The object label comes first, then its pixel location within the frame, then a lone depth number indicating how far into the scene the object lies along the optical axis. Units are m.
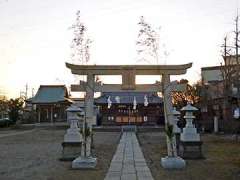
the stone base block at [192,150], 8.11
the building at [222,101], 17.54
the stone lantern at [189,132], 8.28
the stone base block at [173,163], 6.60
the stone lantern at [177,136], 9.02
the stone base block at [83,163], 6.64
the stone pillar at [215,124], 19.05
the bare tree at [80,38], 9.11
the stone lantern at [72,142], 8.14
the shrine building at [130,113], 26.51
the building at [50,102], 29.99
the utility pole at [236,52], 14.09
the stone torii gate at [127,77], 7.24
